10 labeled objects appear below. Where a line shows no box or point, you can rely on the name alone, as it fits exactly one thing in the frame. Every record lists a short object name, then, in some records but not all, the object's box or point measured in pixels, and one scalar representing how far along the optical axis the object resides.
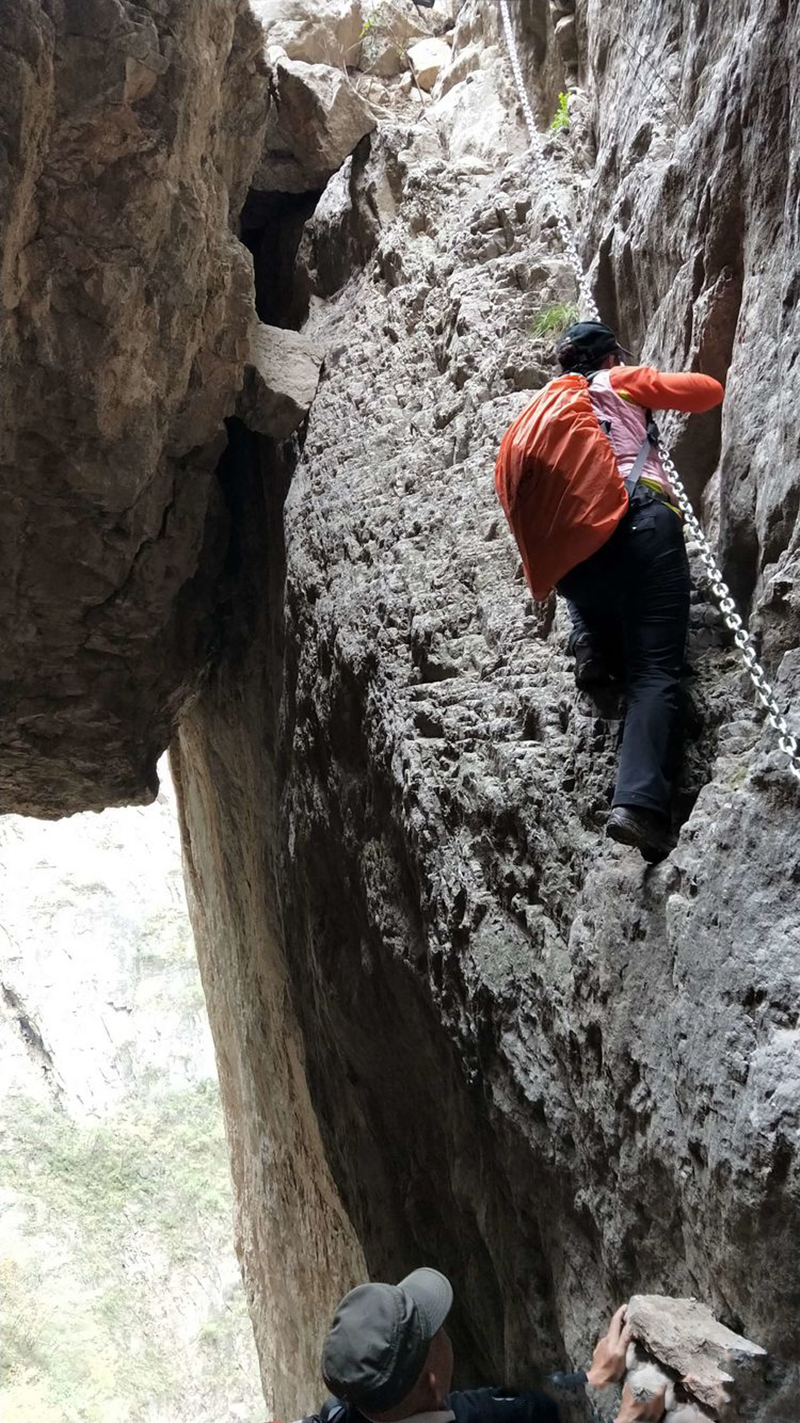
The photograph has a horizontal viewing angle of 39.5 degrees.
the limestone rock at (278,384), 5.98
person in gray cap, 2.33
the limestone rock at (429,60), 6.99
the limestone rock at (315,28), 7.06
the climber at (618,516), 2.82
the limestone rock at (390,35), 7.21
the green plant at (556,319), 4.25
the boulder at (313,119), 6.59
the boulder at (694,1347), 2.09
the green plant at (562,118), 4.95
